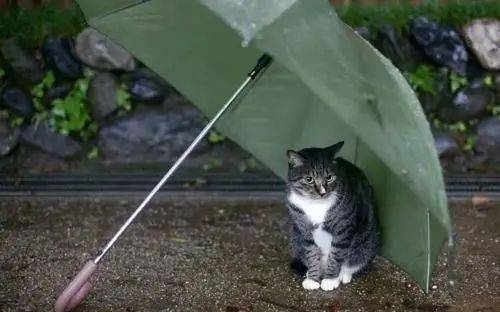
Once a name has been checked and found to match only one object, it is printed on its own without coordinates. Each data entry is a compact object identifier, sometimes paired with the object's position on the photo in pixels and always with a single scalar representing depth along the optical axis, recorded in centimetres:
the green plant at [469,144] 550
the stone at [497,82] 553
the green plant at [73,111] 552
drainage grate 522
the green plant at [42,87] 557
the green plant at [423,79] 546
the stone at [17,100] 558
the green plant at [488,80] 551
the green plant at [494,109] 552
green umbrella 266
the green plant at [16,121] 557
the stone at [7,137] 554
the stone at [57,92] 558
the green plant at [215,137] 550
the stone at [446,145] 548
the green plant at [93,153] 555
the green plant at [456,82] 551
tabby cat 399
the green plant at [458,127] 555
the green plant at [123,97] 553
